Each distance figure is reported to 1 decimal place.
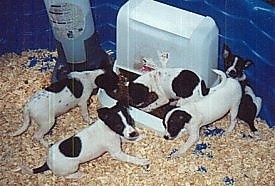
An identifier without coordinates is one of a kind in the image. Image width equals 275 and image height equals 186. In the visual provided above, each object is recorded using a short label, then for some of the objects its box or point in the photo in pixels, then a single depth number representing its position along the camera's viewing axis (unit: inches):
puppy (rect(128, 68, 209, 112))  89.9
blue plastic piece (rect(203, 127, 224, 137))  93.7
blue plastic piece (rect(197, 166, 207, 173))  89.1
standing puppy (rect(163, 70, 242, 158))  87.9
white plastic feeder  93.1
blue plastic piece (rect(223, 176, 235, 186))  87.8
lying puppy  85.6
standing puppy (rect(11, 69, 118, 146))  90.0
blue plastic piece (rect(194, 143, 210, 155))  91.4
